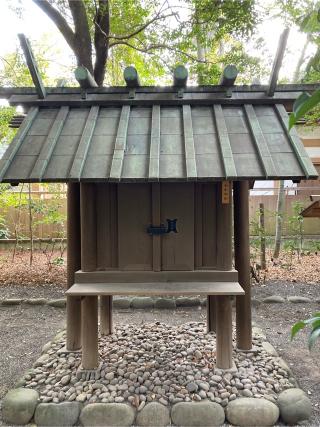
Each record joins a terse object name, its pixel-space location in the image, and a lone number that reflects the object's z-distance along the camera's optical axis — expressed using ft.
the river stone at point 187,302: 16.43
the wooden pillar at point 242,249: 9.93
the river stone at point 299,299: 16.43
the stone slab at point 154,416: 7.58
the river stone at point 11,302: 16.84
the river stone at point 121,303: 16.25
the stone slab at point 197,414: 7.58
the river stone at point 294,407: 7.72
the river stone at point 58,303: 16.58
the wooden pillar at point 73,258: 10.18
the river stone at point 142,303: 16.28
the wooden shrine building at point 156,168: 7.31
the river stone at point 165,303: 16.25
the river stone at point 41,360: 9.96
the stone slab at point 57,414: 7.70
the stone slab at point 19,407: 7.79
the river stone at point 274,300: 16.53
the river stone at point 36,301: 16.81
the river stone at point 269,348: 10.58
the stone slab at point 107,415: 7.59
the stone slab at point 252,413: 7.59
